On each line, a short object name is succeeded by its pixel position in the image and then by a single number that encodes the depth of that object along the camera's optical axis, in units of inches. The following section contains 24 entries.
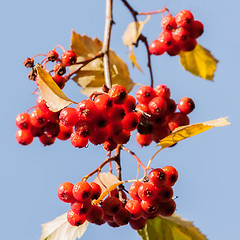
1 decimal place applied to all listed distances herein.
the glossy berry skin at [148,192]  147.6
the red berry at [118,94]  140.1
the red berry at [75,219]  149.0
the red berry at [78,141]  145.4
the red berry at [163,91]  175.2
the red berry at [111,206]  145.3
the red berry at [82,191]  143.4
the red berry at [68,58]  169.6
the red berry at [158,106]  169.8
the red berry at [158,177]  147.1
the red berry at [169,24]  197.5
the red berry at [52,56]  170.9
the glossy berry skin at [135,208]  151.0
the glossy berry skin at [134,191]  153.0
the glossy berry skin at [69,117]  141.4
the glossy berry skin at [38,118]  167.2
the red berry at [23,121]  177.9
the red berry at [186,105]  175.2
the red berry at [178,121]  172.9
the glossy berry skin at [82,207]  145.9
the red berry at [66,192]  148.4
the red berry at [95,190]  149.9
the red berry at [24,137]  179.3
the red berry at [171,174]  151.9
